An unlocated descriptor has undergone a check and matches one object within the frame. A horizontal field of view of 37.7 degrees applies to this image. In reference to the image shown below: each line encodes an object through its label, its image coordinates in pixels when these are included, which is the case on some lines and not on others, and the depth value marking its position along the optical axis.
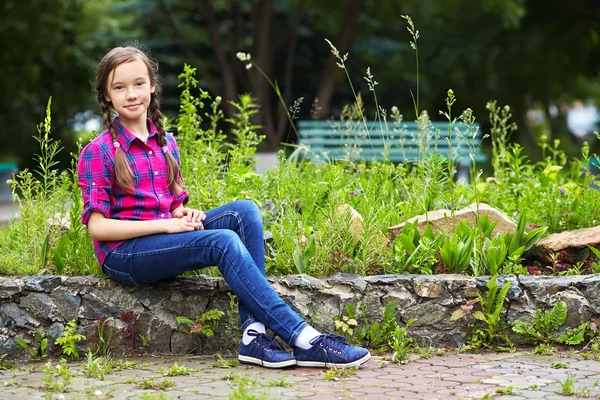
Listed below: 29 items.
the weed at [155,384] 3.80
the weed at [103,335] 4.49
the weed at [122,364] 4.21
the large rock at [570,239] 5.03
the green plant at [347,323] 4.50
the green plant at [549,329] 4.50
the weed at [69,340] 4.45
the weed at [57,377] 3.75
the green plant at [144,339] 4.55
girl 4.14
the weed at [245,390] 3.34
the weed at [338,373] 3.93
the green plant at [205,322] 4.52
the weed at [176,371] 4.06
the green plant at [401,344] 4.29
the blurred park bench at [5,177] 15.37
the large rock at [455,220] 5.12
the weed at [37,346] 4.46
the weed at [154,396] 3.46
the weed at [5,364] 4.34
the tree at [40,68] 18.72
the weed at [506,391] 3.62
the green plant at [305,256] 4.73
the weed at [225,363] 4.27
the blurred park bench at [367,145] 12.16
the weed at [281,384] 3.79
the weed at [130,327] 4.52
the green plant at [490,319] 4.52
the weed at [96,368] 4.02
